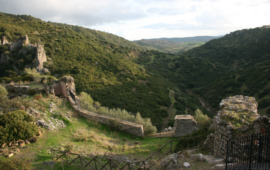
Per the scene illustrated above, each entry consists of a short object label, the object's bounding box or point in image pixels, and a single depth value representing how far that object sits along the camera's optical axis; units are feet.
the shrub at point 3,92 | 36.40
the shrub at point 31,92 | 40.52
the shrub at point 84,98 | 52.10
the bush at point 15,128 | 23.77
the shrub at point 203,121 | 45.39
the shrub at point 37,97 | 38.29
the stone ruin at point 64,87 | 46.09
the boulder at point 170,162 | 19.44
